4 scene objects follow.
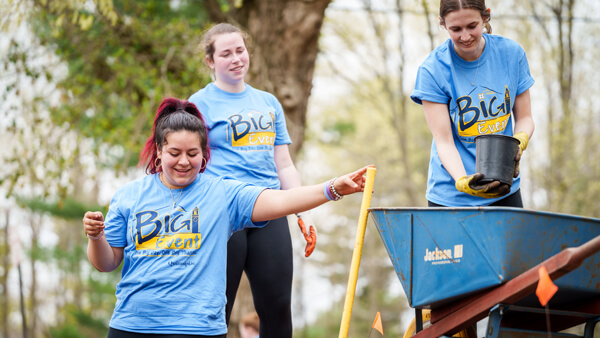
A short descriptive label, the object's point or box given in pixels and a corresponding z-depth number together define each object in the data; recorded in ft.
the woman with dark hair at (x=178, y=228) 15.81
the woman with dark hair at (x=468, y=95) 17.70
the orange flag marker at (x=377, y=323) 17.75
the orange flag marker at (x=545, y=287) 13.05
